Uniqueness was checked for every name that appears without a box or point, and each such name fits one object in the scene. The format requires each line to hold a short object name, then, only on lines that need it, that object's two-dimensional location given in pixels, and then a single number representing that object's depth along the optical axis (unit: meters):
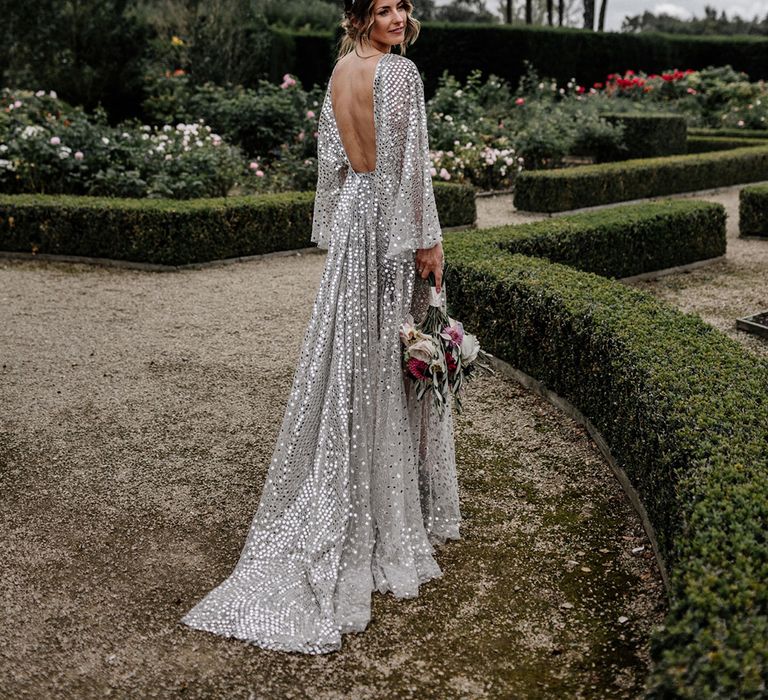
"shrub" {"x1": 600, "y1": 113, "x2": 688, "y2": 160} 13.58
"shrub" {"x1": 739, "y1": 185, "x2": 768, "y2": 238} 9.00
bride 2.91
